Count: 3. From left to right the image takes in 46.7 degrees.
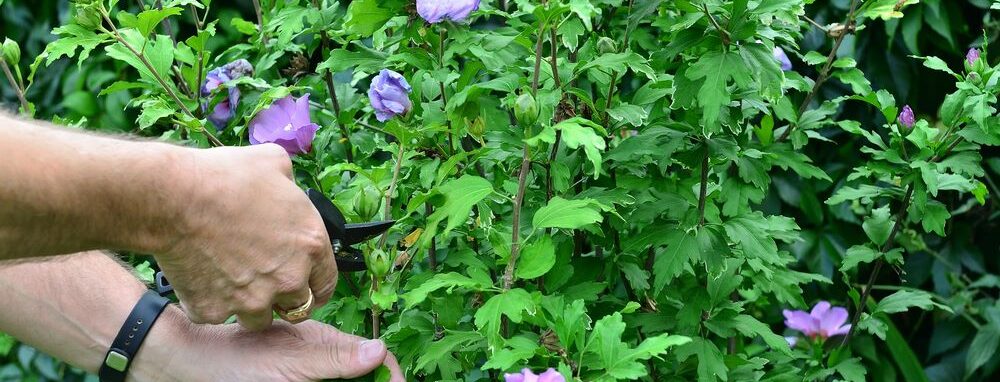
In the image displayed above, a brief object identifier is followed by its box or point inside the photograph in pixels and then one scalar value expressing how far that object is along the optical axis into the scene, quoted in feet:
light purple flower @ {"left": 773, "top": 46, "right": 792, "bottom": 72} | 5.90
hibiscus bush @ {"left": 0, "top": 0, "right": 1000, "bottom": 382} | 4.51
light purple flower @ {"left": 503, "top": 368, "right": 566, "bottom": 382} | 3.92
